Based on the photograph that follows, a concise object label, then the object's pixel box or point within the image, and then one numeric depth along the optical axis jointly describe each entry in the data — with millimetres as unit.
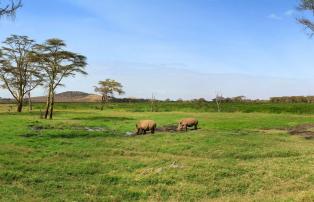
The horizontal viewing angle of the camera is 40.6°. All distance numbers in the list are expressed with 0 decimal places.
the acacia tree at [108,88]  93188
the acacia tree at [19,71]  62353
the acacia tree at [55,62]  47406
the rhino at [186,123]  32188
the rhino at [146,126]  29266
